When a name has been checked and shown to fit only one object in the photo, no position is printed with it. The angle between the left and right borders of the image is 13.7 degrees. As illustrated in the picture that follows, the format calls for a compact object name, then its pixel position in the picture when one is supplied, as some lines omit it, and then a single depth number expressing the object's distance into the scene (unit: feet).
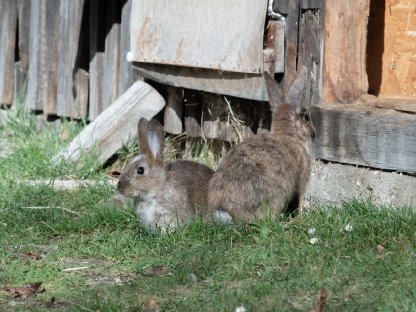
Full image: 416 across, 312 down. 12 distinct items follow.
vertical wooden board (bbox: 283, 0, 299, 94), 42.95
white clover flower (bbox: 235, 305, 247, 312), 27.01
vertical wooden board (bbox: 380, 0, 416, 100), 47.37
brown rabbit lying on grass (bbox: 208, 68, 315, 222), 38.02
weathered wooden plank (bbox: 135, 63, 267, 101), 44.50
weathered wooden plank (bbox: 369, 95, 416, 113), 40.37
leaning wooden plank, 50.87
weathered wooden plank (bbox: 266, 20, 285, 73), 43.51
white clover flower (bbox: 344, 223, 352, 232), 33.72
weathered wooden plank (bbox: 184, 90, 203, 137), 51.69
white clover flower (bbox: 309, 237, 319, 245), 33.13
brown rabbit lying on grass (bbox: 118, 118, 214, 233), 39.28
